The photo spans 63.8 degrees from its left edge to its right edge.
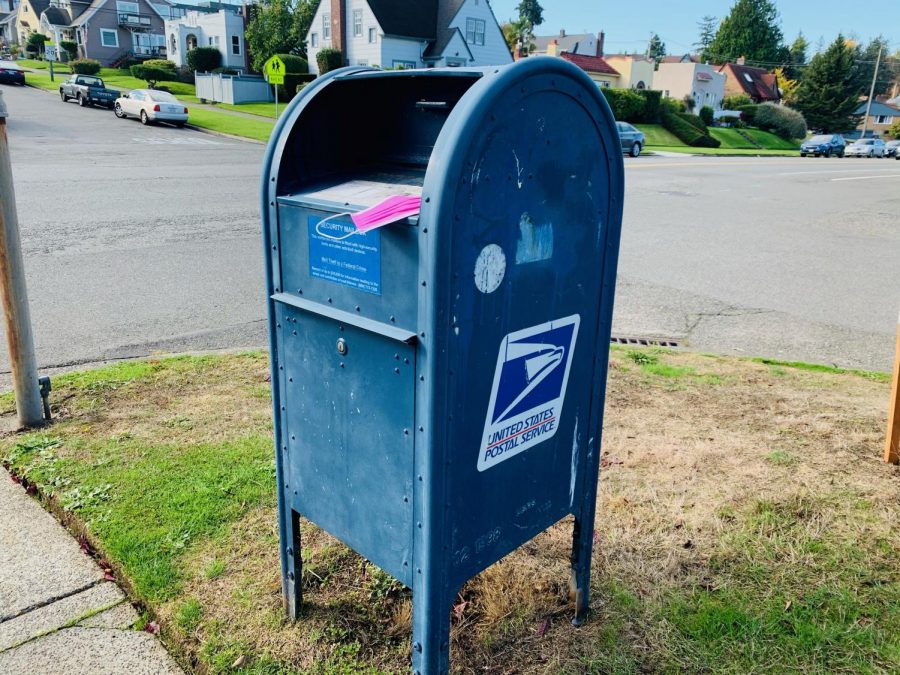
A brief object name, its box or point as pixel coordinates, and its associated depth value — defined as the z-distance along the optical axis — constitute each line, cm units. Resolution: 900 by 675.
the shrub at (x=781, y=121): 5294
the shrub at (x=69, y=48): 5678
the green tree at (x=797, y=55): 9175
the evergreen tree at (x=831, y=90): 6022
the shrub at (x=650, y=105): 4303
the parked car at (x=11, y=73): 3866
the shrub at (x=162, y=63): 4794
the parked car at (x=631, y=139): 2941
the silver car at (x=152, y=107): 2647
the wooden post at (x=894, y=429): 375
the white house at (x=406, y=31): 4122
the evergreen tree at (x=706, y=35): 12214
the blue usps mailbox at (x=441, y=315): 194
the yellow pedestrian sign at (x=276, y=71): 2222
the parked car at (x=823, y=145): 4116
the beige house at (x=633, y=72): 6462
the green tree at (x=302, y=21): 4744
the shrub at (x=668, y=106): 4388
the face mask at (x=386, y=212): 190
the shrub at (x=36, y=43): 6128
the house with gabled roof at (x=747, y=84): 7469
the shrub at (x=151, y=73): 4525
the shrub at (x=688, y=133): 4138
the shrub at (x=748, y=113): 5484
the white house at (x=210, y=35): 5075
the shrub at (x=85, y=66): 4653
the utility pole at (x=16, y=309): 380
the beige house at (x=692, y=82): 6475
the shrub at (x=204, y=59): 4838
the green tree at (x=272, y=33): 4744
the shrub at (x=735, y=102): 5962
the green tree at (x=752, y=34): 8975
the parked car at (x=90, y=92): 3165
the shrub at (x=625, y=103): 4078
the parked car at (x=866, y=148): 4334
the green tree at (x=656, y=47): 11788
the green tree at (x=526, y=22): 7174
